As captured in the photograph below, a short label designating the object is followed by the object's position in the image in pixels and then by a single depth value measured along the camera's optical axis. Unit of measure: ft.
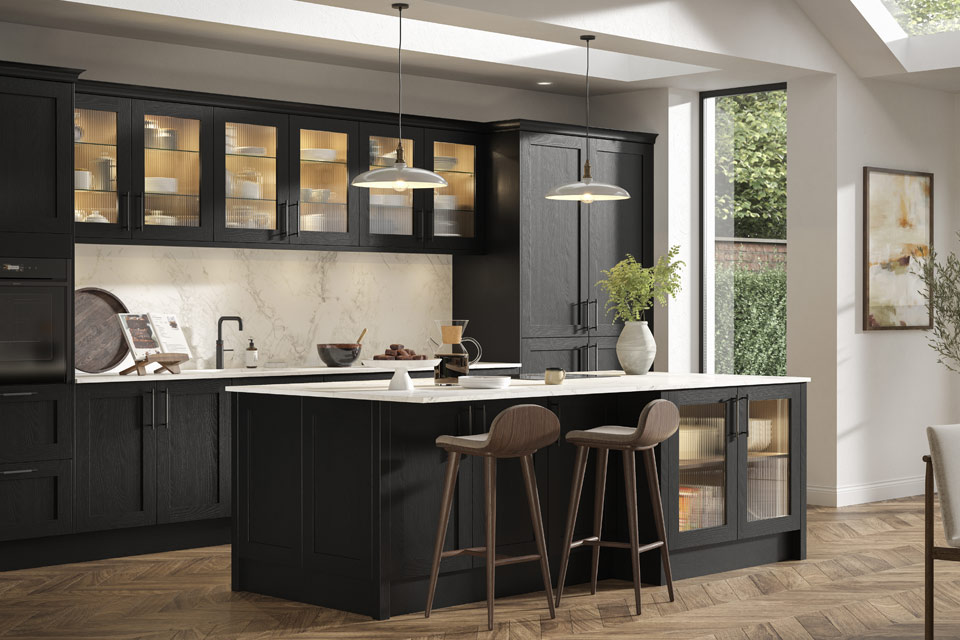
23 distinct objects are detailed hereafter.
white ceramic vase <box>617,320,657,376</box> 19.60
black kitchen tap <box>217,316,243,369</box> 23.06
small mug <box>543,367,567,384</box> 17.57
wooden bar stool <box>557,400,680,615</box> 16.19
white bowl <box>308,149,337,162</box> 23.39
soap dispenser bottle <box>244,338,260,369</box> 23.24
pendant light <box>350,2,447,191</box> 17.46
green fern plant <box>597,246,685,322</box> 19.60
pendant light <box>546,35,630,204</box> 19.22
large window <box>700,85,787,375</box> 26.91
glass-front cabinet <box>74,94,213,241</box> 20.72
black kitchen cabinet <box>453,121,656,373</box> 25.62
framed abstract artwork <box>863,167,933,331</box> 25.76
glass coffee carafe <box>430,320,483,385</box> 17.22
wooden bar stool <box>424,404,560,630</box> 15.14
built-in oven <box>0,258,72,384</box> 18.89
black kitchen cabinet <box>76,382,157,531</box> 19.77
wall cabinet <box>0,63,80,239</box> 18.92
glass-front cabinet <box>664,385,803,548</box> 18.21
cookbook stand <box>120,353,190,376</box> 21.15
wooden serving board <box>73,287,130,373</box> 21.66
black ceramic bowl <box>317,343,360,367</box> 23.43
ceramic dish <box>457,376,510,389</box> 16.60
